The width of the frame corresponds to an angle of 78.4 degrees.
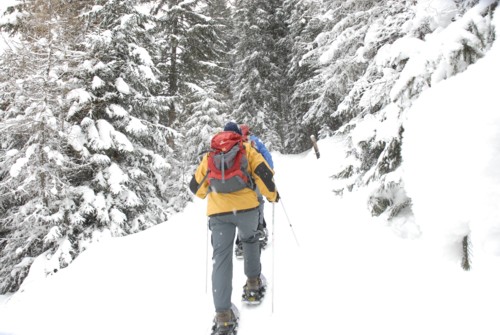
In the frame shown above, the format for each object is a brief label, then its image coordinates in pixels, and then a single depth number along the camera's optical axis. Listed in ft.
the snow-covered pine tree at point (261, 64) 75.66
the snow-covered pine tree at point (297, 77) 63.87
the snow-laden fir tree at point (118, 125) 32.48
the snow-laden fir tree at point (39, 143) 29.89
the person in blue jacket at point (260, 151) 16.83
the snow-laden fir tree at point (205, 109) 55.47
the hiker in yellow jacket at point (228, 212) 11.44
